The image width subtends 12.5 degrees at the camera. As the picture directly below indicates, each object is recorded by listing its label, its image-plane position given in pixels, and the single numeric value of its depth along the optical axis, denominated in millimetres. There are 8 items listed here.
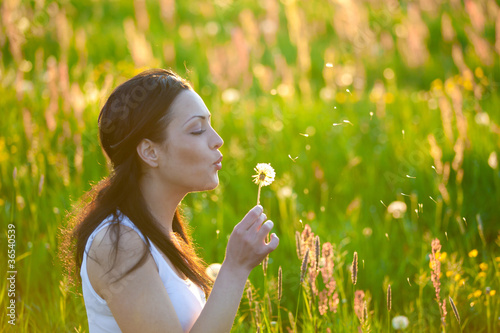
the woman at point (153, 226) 3772
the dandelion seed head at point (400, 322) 4206
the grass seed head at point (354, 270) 3923
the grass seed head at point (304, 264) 3886
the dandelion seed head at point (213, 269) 4247
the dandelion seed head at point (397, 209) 4703
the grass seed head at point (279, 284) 3920
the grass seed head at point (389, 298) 3942
